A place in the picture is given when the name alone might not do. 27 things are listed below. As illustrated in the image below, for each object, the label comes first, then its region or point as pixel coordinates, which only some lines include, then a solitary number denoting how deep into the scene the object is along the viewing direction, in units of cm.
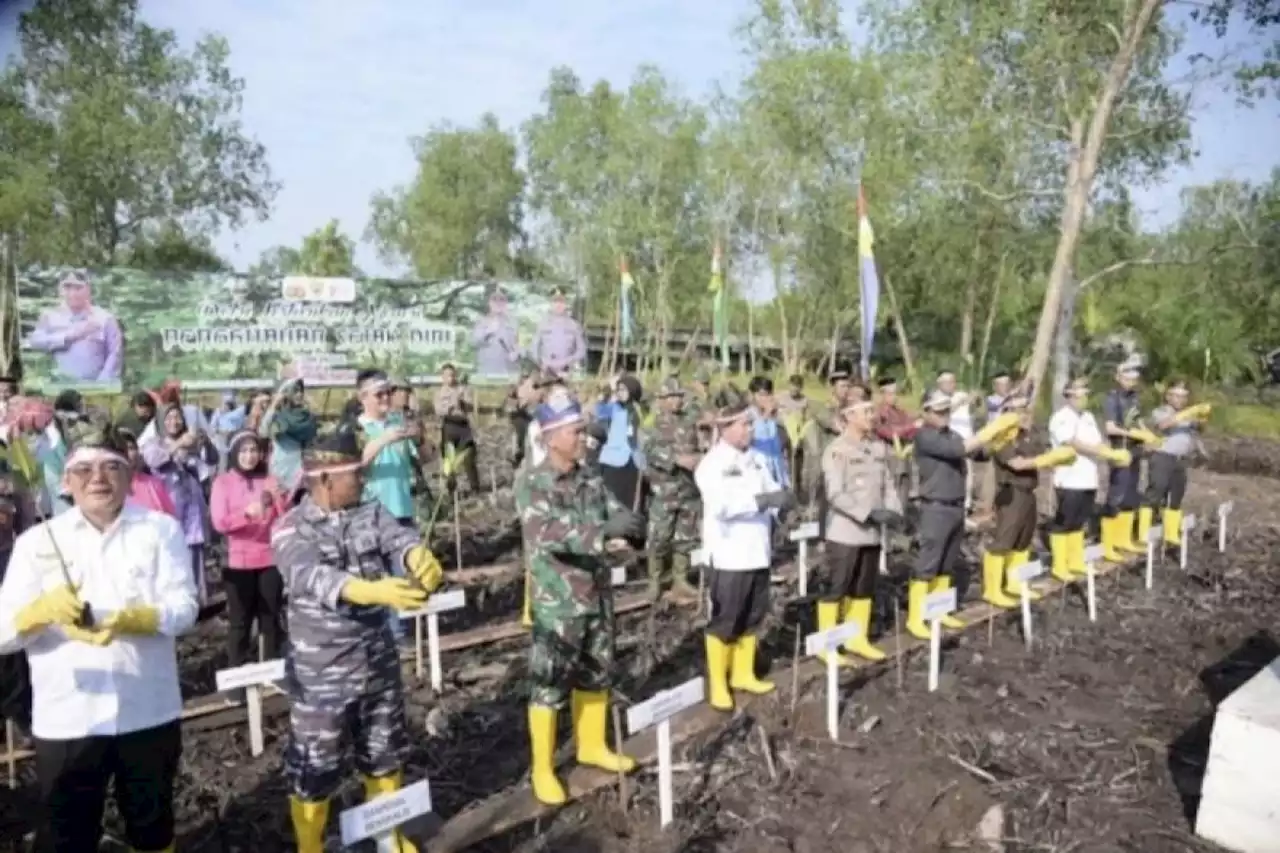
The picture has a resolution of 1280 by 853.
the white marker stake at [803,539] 830
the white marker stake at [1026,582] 760
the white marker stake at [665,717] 443
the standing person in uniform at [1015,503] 833
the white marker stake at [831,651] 568
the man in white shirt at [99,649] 343
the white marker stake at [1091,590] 838
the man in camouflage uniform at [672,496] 852
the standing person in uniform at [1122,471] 1029
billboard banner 1481
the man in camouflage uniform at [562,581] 481
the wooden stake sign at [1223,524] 1121
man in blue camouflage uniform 388
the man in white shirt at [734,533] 594
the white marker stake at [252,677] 495
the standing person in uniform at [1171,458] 1025
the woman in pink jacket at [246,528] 595
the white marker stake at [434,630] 599
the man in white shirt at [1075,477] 908
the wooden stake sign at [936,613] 648
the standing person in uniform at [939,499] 747
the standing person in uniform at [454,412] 1176
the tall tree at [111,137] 1609
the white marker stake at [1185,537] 1030
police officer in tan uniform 667
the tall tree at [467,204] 3991
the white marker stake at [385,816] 347
